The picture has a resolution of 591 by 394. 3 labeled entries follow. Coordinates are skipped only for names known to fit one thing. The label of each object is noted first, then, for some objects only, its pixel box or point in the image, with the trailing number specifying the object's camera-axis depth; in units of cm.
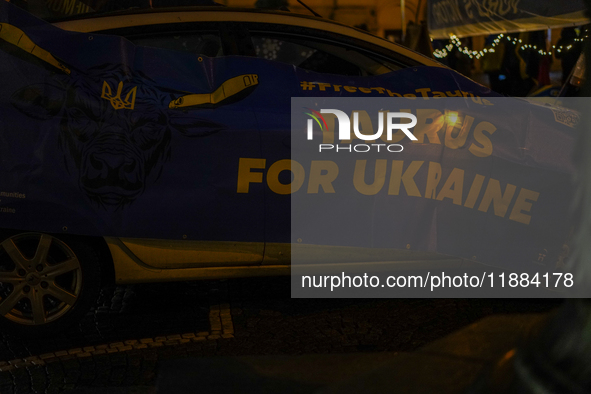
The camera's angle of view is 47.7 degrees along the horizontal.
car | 377
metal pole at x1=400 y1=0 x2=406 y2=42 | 1147
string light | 1006
